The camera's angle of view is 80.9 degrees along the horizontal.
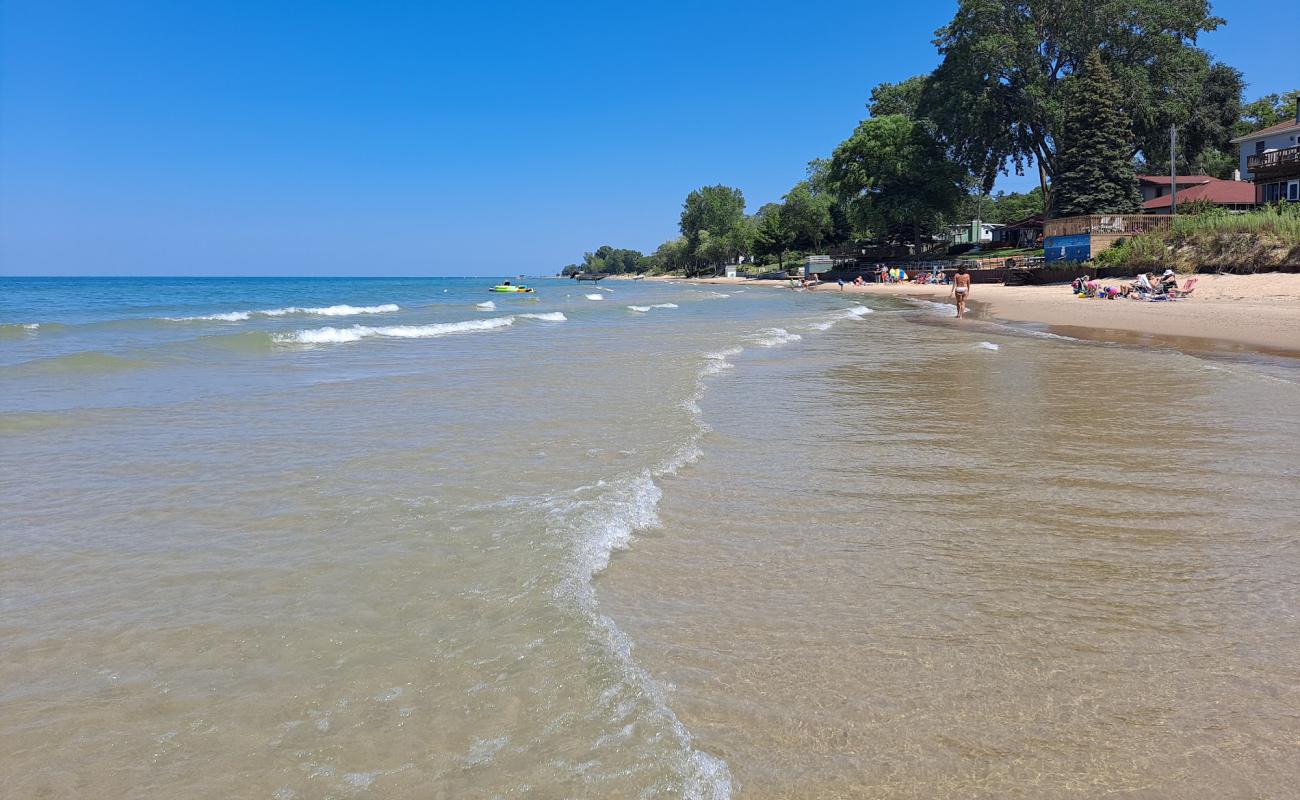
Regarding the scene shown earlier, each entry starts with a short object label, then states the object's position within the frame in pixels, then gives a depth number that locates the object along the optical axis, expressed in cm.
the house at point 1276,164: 4159
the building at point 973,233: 8712
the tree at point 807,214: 9631
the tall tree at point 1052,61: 5212
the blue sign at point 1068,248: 3825
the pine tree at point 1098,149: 4816
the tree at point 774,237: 10331
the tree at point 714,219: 14312
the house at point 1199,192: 4859
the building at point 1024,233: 6481
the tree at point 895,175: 6369
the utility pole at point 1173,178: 4297
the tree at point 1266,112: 6598
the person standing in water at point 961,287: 2828
